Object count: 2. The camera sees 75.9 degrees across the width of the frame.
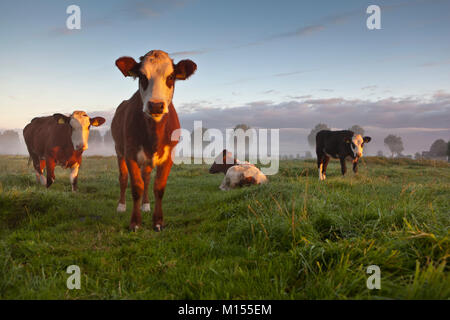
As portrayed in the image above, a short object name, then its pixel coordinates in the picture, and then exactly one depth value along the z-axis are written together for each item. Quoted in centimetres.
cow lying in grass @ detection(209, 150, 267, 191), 1070
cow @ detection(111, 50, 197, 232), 536
